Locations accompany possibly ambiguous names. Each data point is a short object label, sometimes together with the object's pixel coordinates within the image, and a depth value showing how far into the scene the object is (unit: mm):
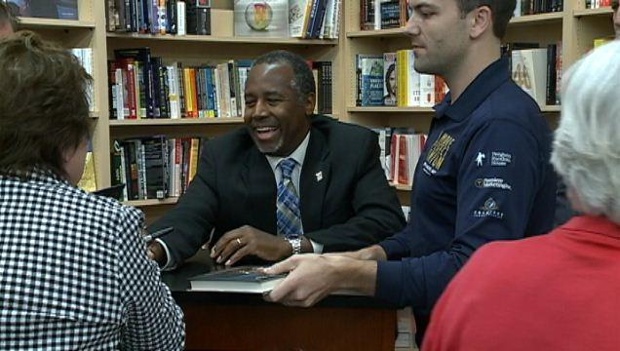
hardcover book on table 1703
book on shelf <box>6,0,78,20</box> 3527
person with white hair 954
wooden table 1752
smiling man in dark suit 2457
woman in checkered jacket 1291
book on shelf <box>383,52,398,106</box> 4340
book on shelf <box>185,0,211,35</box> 4020
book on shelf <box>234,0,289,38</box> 4195
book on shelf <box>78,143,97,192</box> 3680
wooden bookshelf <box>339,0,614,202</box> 3451
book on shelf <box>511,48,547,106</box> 3584
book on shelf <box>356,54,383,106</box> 4434
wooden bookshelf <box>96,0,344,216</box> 3906
